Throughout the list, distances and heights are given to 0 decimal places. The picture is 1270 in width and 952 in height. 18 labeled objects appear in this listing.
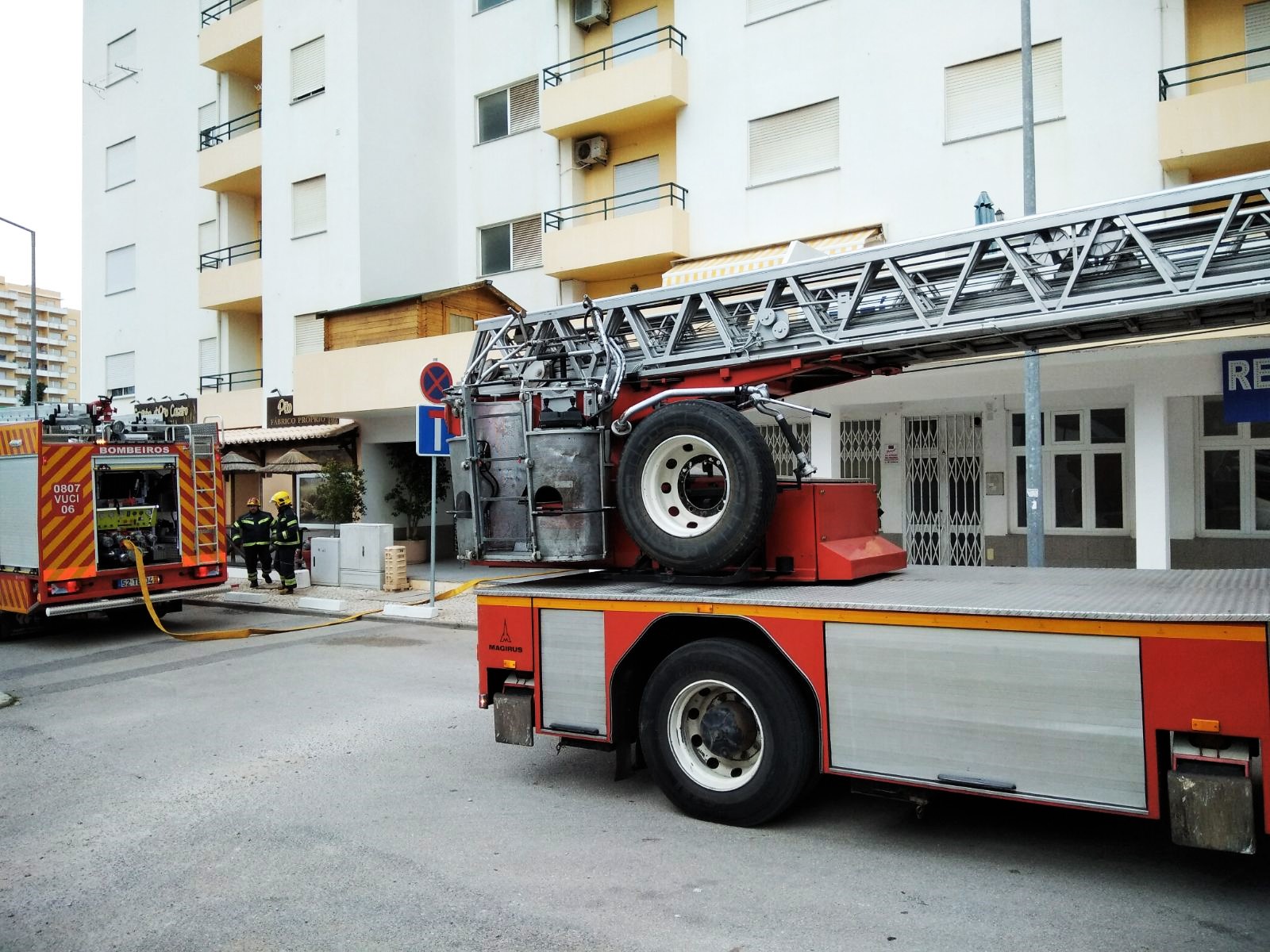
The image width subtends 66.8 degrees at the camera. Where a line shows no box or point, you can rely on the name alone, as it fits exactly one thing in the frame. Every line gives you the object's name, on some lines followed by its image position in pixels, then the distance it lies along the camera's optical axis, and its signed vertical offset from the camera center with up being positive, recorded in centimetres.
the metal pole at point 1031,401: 1080 +95
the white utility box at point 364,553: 1638 -100
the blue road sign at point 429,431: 1220 +81
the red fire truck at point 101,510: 1178 -17
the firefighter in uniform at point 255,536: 1647 -69
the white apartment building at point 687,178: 1359 +580
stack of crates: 1620 -126
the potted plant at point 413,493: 2094 +0
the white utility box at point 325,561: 1694 -117
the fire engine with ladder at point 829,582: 419 -57
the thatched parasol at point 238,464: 2230 +74
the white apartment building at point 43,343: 12688 +2141
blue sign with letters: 1174 +119
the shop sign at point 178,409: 2653 +246
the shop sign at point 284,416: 2253 +193
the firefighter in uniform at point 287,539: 1583 -72
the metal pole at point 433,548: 1269 -76
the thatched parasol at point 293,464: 2283 +74
